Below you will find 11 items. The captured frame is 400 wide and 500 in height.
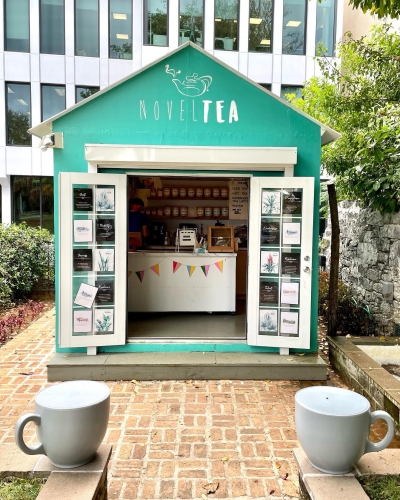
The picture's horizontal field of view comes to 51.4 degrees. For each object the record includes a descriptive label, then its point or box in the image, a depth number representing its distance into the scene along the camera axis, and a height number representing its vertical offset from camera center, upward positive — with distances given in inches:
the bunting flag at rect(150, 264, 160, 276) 261.1 -24.2
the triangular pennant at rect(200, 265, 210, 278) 259.8 -23.5
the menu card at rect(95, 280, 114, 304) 200.2 -30.2
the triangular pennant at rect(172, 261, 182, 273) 260.4 -22.4
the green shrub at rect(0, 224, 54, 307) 325.4 -26.6
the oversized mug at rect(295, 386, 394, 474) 89.8 -43.6
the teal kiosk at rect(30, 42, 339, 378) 195.8 +24.2
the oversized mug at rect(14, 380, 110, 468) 91.4 -44.0
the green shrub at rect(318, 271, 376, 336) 259.9 -54.5
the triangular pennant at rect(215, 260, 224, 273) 259.3 -20.9
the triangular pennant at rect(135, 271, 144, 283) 262.7 -28.5
